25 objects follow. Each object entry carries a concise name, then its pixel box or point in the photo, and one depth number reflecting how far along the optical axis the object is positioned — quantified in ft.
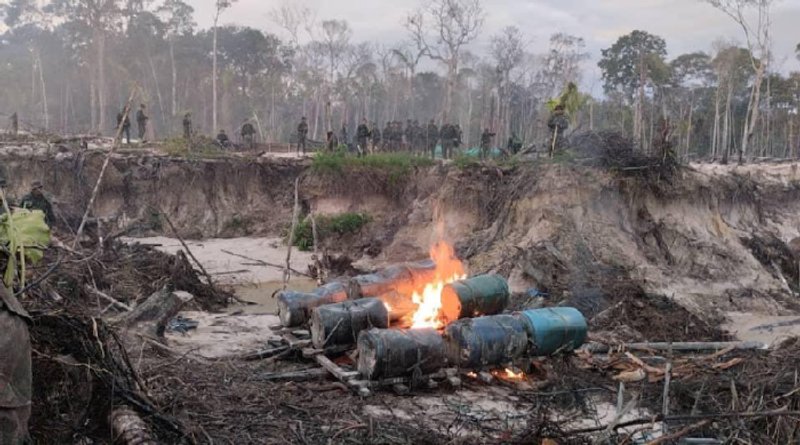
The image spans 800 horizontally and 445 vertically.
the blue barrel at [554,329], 29.27
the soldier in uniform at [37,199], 43.29
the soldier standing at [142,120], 86.02
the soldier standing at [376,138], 92.07
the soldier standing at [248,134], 92.26
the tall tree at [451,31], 142.10
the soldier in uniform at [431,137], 89.04
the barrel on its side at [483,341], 27.86
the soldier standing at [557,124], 62.53
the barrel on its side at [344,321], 28.96
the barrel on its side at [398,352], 25.57
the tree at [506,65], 174.50
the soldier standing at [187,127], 85.98
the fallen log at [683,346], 33.53
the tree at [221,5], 139.74
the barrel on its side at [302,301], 32.19
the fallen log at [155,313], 29.84
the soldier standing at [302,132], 89.81
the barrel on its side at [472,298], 32.14
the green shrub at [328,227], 71.36
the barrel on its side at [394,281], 33.83
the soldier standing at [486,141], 78.34
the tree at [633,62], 165.37
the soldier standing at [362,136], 84.64
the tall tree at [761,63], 112.94
